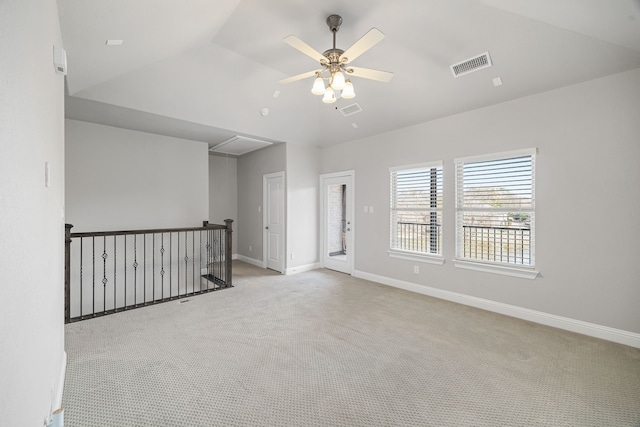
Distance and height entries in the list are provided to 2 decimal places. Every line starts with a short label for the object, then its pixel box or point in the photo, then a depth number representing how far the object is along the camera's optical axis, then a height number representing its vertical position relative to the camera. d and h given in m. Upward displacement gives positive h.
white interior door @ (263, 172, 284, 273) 6.04 -0.21
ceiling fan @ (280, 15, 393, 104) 2.48 +1.41
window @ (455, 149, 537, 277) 3.62 +0.04
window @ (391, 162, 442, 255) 4.51 +0.03
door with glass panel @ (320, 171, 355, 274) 5.94 -0.23
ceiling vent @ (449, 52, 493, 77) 3.22 +1.67
